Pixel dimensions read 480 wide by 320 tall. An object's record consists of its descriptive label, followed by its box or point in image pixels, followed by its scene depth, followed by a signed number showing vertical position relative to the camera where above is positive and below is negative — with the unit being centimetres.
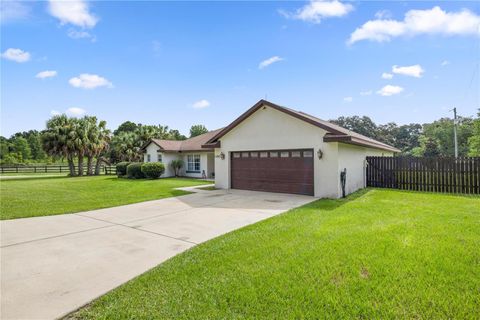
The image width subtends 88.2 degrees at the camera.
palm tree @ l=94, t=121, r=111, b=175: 2698 +262
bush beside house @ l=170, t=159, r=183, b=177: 2323 -28
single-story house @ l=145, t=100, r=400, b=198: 1052 +29
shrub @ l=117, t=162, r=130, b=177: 2344 -59
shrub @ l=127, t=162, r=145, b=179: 2141 -73
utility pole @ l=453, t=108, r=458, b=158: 2689 +485
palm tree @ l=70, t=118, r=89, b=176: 2517 +268
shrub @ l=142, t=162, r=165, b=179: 2066 -58
